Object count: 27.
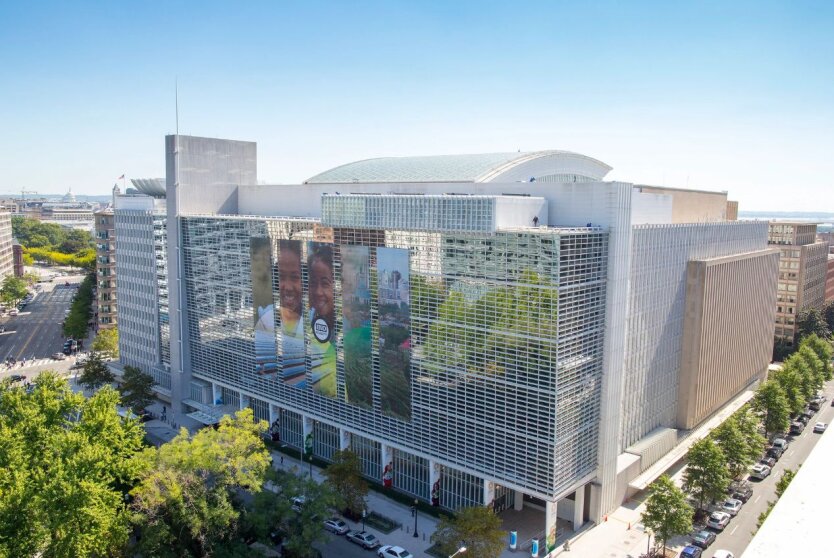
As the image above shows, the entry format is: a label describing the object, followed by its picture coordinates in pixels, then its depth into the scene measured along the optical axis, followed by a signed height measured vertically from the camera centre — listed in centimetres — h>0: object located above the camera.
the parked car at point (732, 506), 6200 -2886
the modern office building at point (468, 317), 5578 -1133
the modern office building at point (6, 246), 18100 -1216
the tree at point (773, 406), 7731 -2372
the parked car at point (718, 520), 5928 -2893
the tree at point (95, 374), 9319 -2490
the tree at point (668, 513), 5272 -2529
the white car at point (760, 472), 7012 -2867
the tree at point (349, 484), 5966 -2599
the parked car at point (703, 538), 5603 -2897
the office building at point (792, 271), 12038 -1096
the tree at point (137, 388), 8588 -2482
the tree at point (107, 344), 11194 -2449
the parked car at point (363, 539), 5619 -2957
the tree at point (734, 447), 6519 -2422
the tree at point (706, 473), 6059 -2514
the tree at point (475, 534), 4991 -2571
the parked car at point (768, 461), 7257 -2854
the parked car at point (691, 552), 5394 -2900
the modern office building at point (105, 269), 12281 -1238
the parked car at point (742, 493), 6462 -2883
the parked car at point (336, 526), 5841 -2946
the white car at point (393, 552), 5400 -2933
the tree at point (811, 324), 11644 -2040
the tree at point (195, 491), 4831 -2259
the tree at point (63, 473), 4441 -2029
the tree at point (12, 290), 16025 -2202
